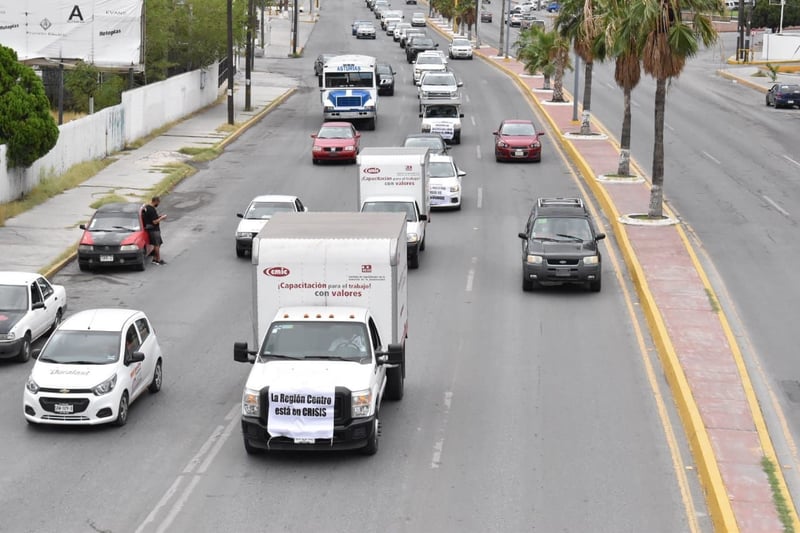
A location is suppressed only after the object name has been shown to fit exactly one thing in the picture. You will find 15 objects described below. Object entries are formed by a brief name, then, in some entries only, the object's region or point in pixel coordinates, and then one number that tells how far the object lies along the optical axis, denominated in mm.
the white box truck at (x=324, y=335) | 17438
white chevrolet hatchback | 19156
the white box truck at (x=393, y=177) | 33906
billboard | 55719
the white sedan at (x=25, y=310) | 23172
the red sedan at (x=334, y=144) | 48750
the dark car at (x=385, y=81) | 70812
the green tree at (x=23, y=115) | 38562
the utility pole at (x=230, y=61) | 56625
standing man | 32625
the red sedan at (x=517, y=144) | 48438
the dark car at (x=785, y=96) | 65438
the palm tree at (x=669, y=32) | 34875
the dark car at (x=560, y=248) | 28891
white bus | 56406
